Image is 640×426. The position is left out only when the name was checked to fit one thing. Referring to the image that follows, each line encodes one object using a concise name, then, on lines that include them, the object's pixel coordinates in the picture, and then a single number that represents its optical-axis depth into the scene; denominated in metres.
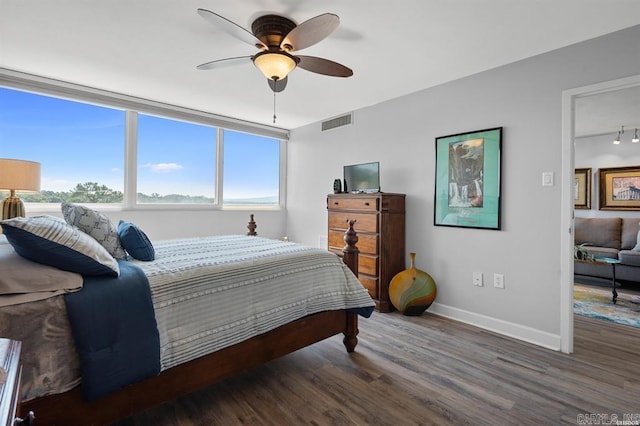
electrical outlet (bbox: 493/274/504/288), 2.92
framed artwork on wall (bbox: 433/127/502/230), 2.96
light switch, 2.63
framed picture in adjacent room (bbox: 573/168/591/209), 5.32
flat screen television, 3.70
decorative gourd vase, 3.22
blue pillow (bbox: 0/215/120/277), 1.31
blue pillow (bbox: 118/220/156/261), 1.95
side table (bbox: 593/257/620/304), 3.72
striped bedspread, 1.57
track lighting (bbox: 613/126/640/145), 4.84
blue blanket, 1.30
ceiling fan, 1.94
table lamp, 2.70
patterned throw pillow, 1.89
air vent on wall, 4.36
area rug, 3.23
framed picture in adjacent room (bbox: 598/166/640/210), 4.89
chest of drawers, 3.42
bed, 1.27
